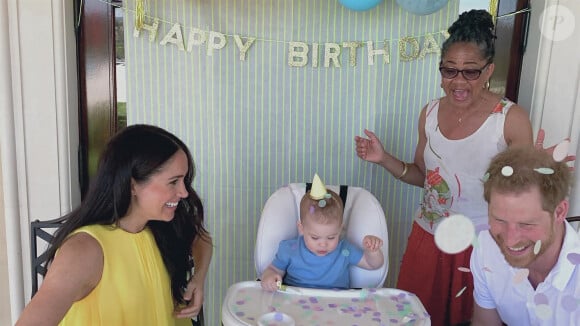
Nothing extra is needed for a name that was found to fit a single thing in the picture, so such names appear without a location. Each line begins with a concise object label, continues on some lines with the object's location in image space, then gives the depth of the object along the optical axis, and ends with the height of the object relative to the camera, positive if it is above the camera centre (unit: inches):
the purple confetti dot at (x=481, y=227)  55.8 -13.7
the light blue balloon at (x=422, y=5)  66.7 +12.0
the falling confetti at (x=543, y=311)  45.3 -17.7
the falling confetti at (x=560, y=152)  42.8 -3.8
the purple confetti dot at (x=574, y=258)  43.4 -12.5
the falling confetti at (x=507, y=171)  42.4 -5.5
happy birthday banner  76.6 +7.0
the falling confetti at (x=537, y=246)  42.5 -11.5
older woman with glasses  59.7 -6.0
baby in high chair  57.8 -17.7
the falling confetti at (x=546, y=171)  41.3 -5.2
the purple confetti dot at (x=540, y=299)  45.3 -16.7
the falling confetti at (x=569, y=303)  43.8 -16.4
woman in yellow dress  46.9 -14.7
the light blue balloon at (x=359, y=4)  69.4 +12.2
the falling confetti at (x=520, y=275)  45.3 -14.9
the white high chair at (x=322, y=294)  50.6 -21.0
